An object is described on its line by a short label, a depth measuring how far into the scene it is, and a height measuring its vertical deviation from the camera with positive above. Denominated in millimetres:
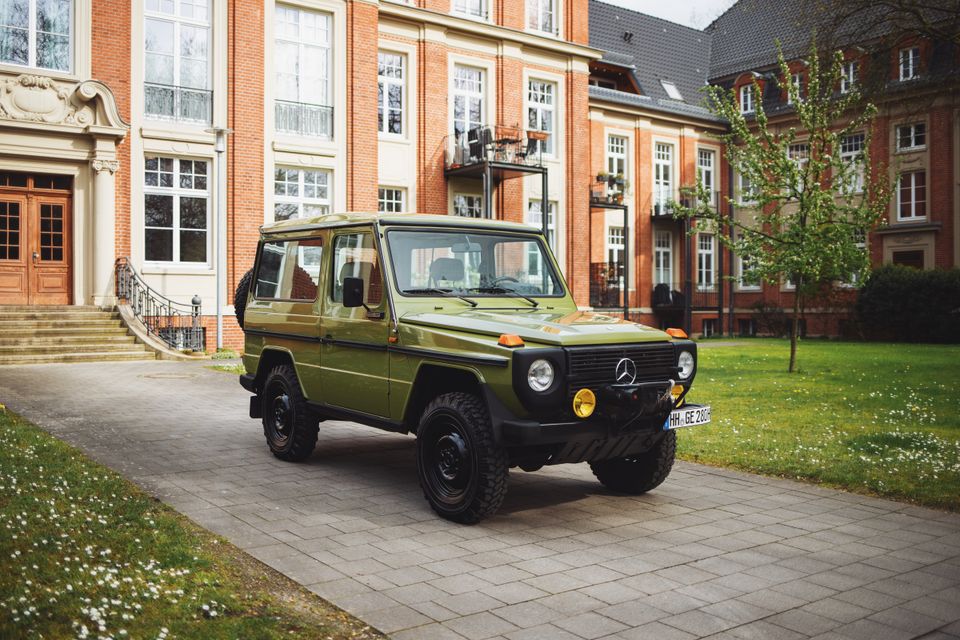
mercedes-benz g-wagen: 5488 -345
